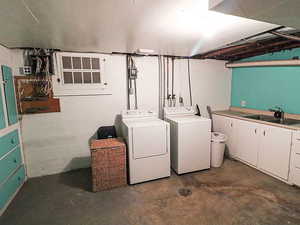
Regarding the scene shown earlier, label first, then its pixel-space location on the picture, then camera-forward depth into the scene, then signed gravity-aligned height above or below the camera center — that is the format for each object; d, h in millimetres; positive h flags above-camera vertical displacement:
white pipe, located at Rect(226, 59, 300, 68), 2642 +461
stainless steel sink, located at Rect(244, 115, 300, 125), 2676 -571
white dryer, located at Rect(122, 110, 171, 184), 2414 -900
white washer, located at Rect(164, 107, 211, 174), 2654 -905
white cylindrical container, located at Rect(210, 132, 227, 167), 2961 -1108
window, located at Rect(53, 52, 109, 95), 2686 +307
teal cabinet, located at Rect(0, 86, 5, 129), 2023 -288
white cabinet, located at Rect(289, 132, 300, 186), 2276 -1034
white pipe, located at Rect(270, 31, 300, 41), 1872 +602
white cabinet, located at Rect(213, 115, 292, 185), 2404 -961
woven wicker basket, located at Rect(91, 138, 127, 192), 2275 -1054
